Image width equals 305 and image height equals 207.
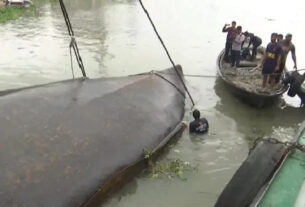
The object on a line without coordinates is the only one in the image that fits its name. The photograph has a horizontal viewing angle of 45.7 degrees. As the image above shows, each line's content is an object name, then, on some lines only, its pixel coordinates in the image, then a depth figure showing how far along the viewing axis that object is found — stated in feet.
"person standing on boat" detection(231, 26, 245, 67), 40.78
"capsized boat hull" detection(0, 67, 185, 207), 15.55
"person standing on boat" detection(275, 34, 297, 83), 36.24
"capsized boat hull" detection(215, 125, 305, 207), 14.28
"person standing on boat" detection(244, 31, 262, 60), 44.88
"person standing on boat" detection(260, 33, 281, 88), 35.27
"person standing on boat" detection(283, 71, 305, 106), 35.01
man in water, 29.14
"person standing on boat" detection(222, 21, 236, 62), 42.06
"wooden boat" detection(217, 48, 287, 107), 34.45
